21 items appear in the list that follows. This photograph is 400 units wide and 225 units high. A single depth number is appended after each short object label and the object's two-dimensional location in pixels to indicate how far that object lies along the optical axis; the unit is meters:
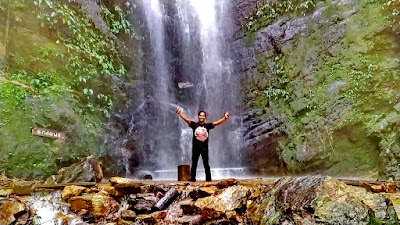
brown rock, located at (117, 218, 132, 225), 3.57
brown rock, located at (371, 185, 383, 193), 3.85
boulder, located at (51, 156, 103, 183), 6.22
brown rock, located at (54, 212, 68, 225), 3.76
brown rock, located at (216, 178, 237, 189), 4.25
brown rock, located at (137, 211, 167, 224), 3.61
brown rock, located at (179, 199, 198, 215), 3.74
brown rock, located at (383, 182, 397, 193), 3.87
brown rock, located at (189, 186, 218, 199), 4.03
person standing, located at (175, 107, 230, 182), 5.05
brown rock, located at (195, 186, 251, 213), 3.59
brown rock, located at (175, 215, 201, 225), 3.42
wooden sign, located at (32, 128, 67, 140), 6.79
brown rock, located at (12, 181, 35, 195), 4.51
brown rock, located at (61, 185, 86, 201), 4.32
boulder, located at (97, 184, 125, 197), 4.35
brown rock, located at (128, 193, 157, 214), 3.97
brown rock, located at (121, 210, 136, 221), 3.70
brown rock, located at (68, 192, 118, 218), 4.00
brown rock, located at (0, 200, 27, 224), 3.46
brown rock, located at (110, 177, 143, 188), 4.38
